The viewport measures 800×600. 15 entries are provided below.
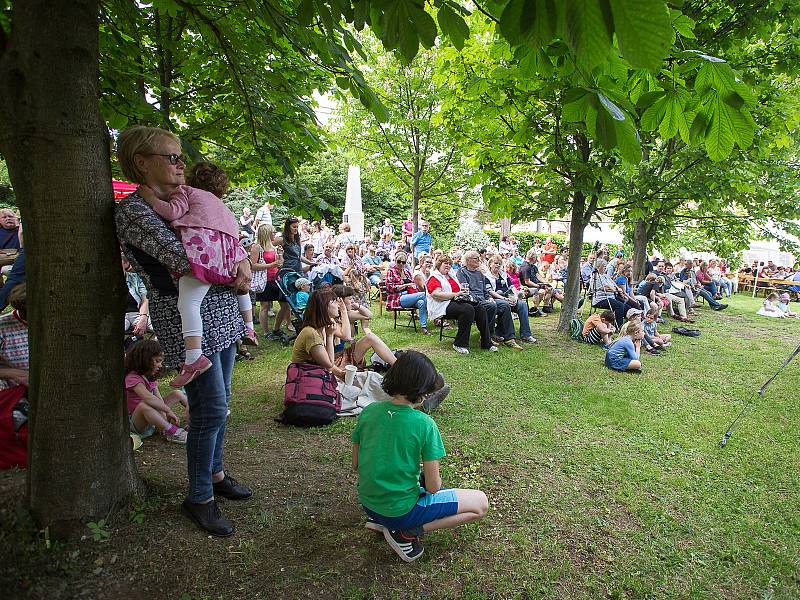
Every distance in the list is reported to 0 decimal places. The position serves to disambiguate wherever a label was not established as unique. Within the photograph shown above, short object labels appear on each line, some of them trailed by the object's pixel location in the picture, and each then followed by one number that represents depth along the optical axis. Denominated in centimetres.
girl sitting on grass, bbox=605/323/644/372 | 717
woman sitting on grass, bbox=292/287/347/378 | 470
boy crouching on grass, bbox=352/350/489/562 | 241
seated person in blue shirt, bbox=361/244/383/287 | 1199
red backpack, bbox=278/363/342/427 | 440
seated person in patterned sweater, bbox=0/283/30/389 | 338
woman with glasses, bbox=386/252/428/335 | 898
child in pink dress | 208
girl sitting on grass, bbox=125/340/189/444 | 384
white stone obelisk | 1805
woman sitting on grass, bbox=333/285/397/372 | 548
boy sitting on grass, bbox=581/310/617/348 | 868
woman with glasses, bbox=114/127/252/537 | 206
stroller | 760
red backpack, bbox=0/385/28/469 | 302
